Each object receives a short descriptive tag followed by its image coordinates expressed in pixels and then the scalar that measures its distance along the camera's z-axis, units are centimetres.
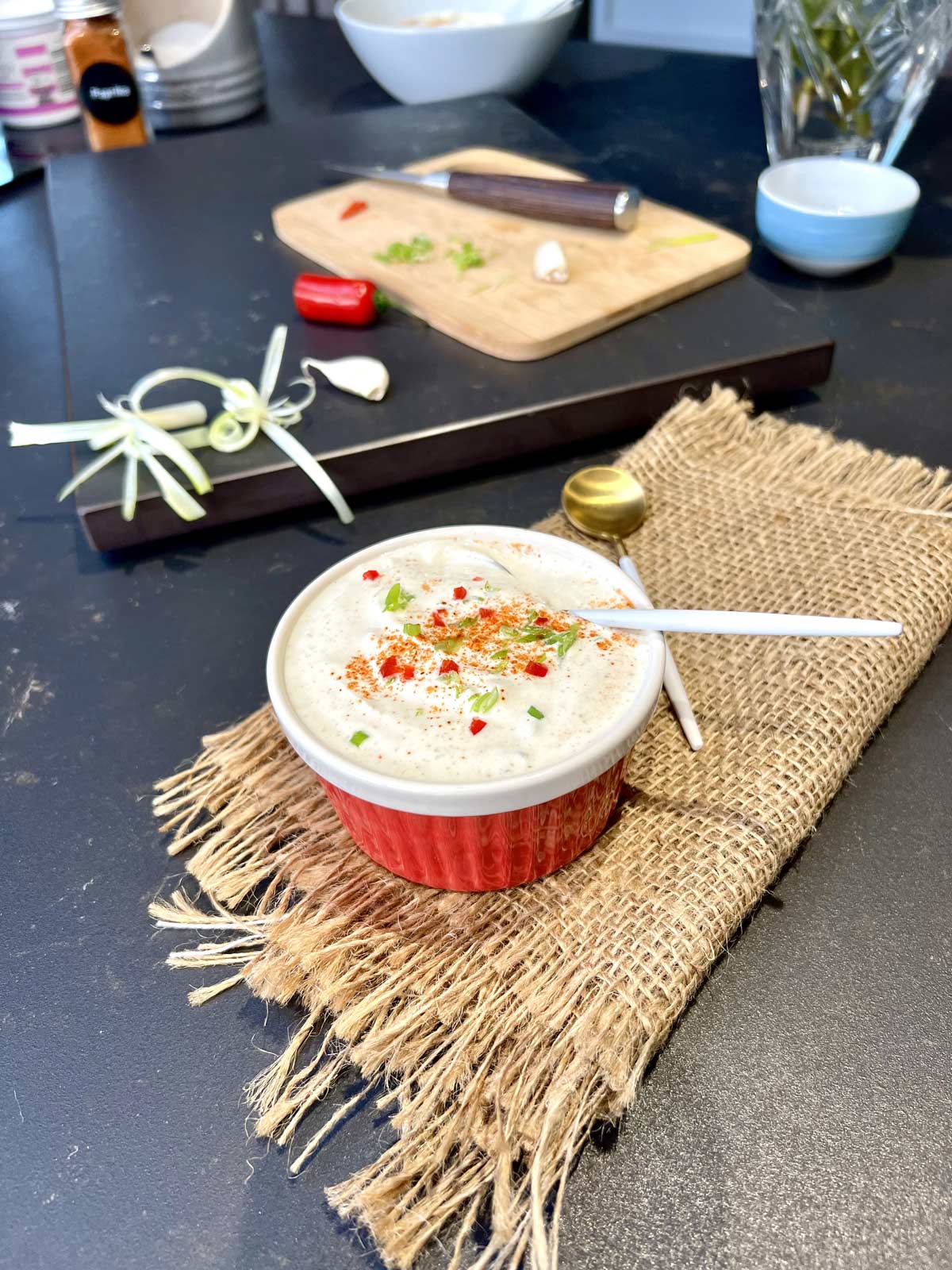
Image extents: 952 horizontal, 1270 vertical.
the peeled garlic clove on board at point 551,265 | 41
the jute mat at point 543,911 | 19
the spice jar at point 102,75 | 54
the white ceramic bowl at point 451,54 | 60
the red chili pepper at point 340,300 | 40
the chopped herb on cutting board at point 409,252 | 44
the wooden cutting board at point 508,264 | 39
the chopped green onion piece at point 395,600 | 24
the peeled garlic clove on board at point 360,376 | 36
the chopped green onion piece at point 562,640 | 23
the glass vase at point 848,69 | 47
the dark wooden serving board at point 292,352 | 34
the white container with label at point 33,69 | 59
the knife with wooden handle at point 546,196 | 44
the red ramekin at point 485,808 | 20
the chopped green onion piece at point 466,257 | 43
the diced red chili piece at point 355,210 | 48
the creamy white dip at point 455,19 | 67
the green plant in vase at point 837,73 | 48
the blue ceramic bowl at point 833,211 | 43
